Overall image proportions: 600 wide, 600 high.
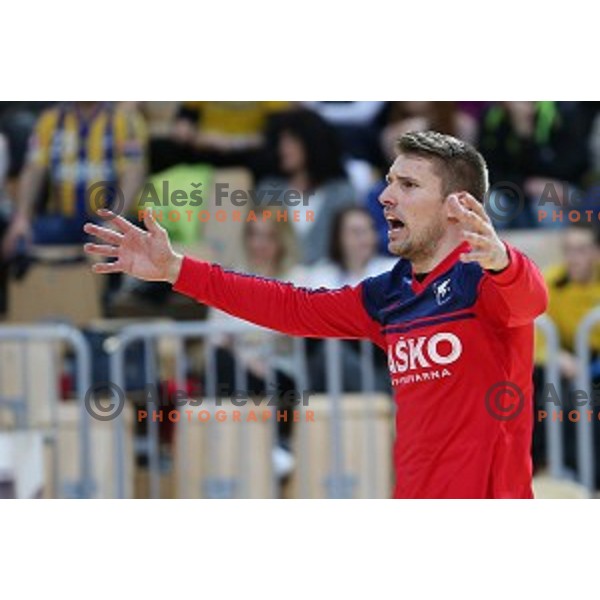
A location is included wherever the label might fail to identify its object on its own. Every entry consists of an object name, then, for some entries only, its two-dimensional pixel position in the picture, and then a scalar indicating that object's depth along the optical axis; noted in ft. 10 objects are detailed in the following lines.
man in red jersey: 29.14
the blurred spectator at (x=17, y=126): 49.16
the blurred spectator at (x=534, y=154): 47.73
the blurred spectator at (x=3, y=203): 50.03
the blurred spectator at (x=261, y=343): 48.26
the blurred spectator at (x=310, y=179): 48.67
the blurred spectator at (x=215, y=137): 49.60
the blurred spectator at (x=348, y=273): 47.44
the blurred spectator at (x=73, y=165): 49.62
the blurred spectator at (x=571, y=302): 46.60
